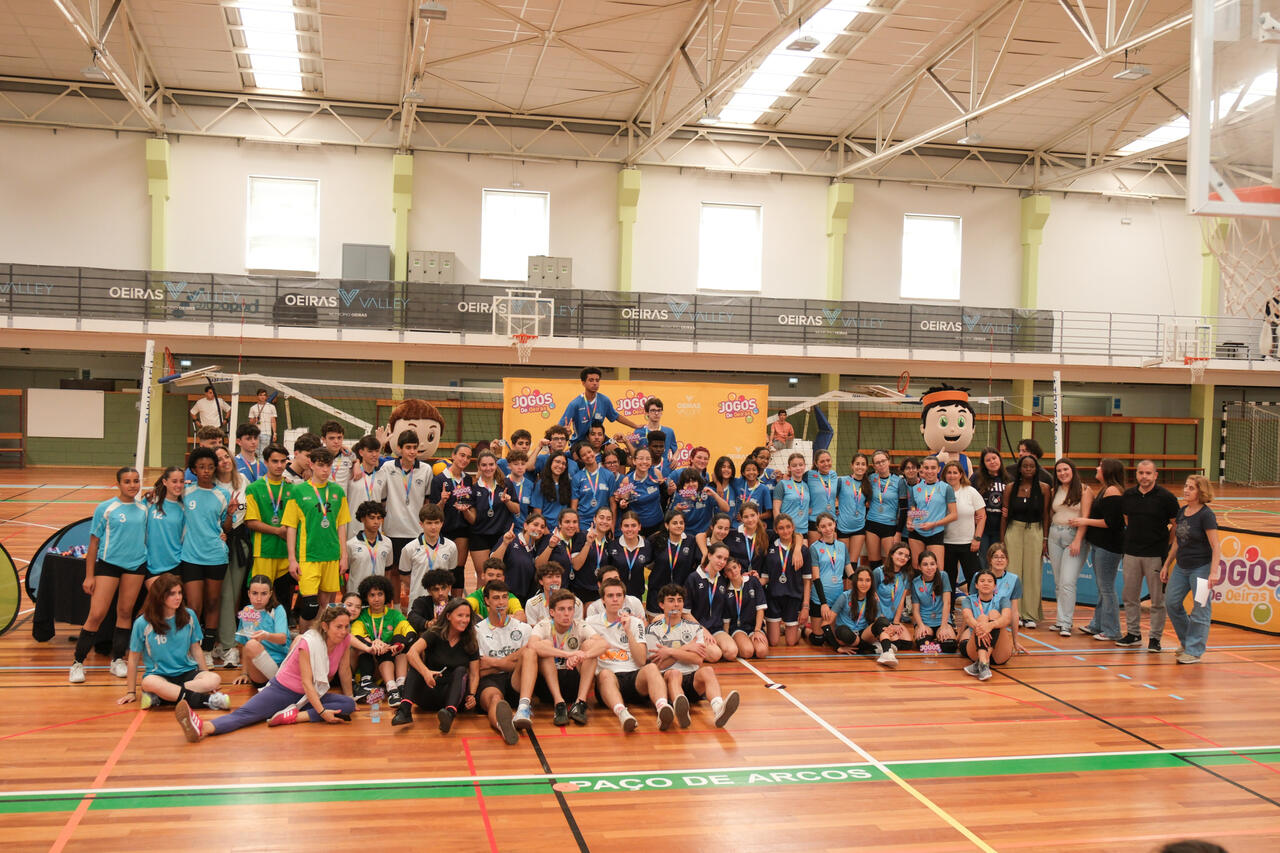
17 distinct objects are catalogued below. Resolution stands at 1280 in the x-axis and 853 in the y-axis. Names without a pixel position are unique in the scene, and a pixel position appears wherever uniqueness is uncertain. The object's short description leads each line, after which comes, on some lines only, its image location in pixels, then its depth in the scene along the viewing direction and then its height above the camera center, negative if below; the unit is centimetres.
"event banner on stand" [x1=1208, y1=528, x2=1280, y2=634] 974 -144
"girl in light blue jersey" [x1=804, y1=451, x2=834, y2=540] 927 -54
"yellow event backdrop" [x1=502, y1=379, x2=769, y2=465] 1299 +27
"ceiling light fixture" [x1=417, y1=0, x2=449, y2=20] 1353 +586
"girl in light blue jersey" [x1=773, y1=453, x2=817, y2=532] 920 -67
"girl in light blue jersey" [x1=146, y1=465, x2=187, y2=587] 701 -81
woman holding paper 809 -107
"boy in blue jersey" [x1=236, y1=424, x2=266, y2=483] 799 -32
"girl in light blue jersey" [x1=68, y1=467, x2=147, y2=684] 692 -104
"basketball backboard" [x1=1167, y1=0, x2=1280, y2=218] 515 +187
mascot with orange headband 1045 +15
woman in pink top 618 -183
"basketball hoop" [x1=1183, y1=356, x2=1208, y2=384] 2128 +175
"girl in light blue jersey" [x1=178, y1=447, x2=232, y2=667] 707 -87
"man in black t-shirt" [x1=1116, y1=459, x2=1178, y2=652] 855 -83
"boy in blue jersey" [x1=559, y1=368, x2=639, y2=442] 943 +13
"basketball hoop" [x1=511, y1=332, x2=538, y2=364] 1977 +167
